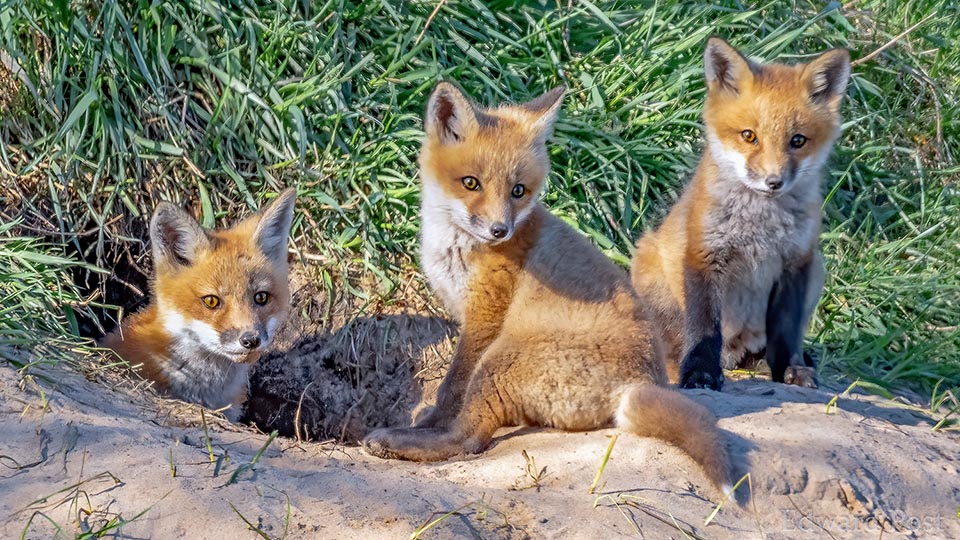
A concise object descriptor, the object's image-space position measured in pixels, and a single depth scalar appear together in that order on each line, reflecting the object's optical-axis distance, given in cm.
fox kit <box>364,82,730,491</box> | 698
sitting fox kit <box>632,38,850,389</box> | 884
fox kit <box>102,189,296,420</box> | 837
